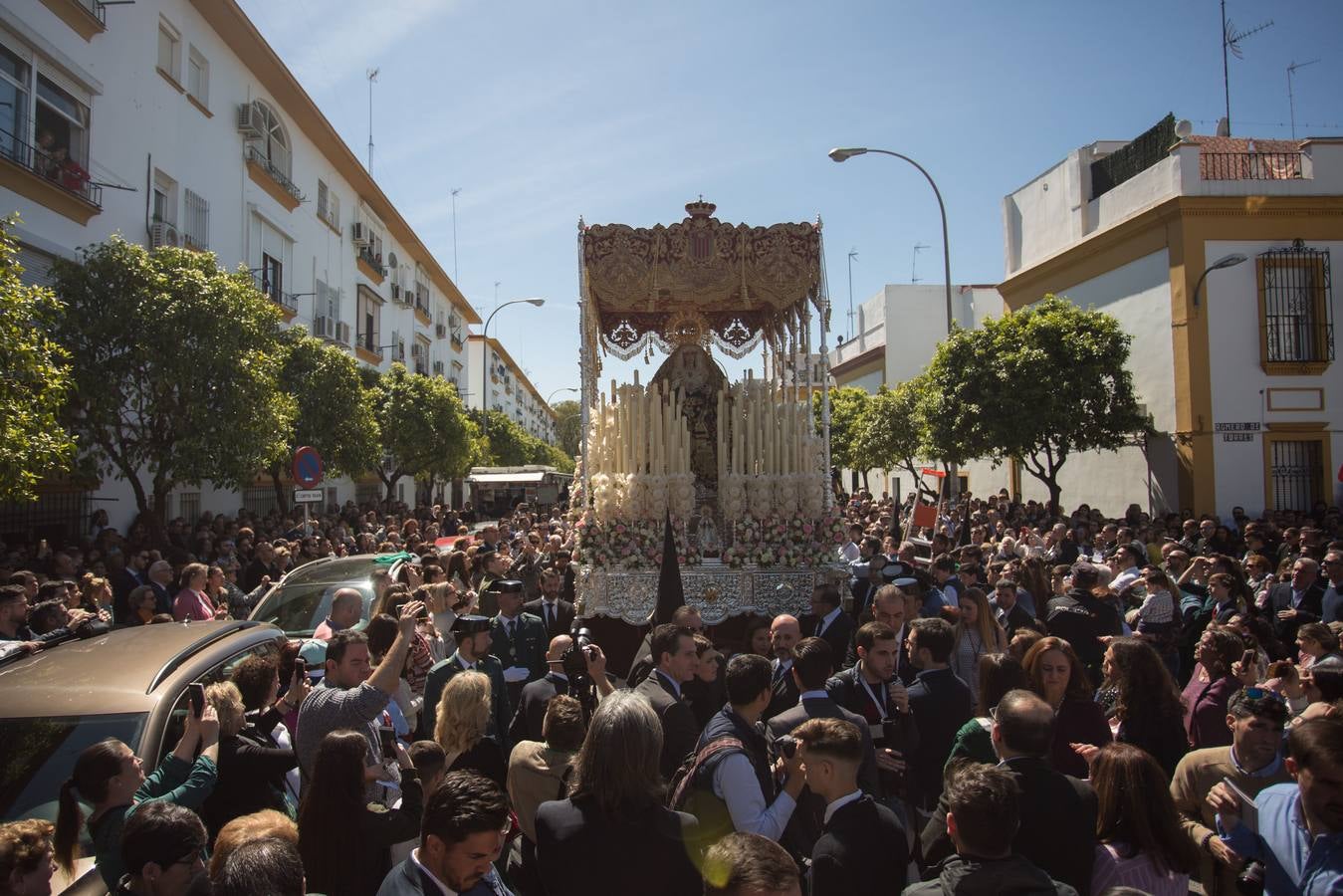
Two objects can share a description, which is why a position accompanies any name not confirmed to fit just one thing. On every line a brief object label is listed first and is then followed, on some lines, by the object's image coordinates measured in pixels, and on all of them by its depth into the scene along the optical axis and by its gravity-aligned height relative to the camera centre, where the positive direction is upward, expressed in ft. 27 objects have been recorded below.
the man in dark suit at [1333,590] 22.74 -3.17
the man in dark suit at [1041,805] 9.63 -3.61
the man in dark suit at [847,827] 9.16 -3.66
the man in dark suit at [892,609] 18.57 -2.79
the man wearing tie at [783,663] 14.94 -3.41
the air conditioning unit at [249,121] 68.69 +27.48
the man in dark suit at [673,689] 13.21 -3.26
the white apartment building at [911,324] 129.18 +21.35
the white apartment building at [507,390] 217.36 +25.65
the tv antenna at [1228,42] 77.56 +36.28
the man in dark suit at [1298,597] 23.44 -3.59
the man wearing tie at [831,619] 21.34 -3.53
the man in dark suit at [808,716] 11.46 -3.35
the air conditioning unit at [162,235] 54.03 +15.13
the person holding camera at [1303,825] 8.70 -3.60
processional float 30.91 +1.31
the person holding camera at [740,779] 10.47 -3.62
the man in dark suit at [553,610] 24.36 -3.55
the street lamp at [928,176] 52.80 +17.68
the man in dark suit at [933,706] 14.07 -3.64
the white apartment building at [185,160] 43.24 +21.17
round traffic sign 39.75 +0.63
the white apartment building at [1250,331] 62.54 +9.42
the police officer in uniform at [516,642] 19.80 -3.62
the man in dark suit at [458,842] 8.23 -3.30
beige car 10.76 -2.80
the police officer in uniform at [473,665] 15.69 -3.35
